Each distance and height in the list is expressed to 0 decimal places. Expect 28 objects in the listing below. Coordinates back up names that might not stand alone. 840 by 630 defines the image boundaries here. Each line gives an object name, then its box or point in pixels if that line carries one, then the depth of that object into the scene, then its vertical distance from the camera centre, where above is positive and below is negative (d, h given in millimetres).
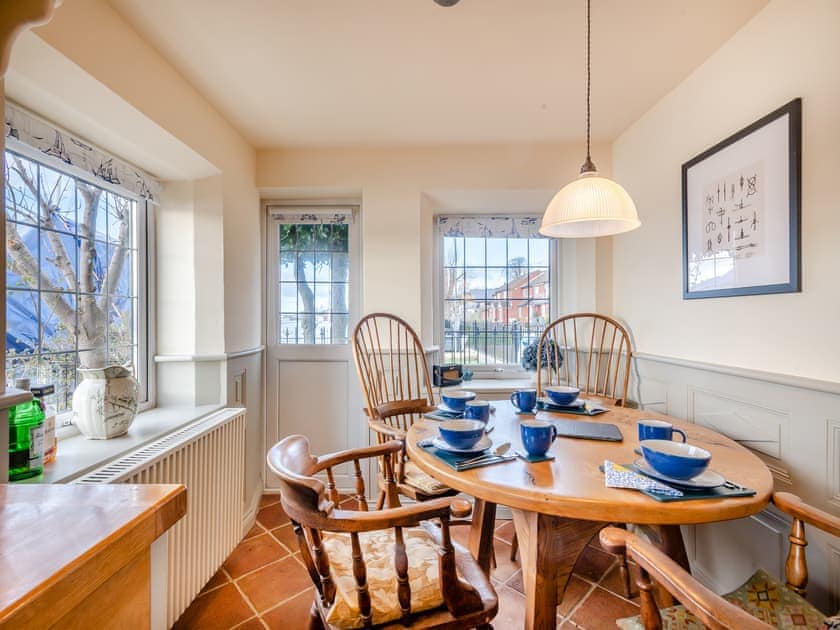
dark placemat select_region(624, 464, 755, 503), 944 -456
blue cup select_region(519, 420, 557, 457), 1189 -389
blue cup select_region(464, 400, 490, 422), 1504 -393
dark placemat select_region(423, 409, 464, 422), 1697 -464
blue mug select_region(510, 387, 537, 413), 1761 -404
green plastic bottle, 1166 -402
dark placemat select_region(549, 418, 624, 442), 1406 -457
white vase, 1541 -365
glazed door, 2811 -89
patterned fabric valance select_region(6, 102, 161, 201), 1364 +675
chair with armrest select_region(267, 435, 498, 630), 923 -728
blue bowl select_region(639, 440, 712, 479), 978 -390
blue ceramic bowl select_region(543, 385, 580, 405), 1816 -393
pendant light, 1497 +449
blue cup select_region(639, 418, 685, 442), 1253 -393
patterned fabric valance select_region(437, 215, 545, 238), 3016 +692
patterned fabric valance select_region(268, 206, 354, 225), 2863 +748
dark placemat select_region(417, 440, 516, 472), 1158 -467
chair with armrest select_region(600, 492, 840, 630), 763 -621
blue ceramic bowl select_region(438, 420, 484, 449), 1214 -393
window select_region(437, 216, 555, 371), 3104 +150
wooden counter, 430 -308
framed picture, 1399 +434
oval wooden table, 926 -478
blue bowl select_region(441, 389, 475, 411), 1717 -392
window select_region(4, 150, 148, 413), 1452 +172
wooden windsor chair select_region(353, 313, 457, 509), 2127 -398
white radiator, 1441 -809
